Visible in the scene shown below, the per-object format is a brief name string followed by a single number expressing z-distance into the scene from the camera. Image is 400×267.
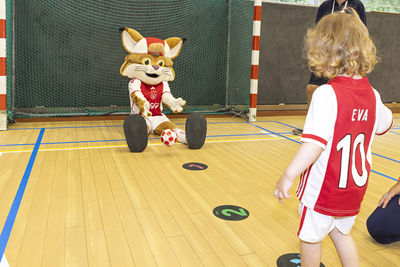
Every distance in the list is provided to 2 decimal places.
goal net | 4.38
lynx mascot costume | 3.13
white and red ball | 2.75
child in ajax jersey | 0.94
